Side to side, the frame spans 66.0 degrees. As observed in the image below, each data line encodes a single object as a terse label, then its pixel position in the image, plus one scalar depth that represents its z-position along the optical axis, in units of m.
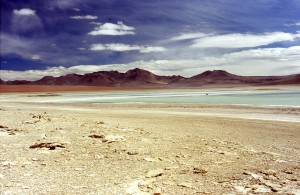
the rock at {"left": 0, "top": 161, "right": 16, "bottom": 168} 4.86
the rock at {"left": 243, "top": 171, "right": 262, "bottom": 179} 4.74
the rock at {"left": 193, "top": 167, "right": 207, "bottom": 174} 4.93
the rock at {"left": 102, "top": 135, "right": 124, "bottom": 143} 6.62
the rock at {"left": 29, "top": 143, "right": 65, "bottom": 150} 5.92
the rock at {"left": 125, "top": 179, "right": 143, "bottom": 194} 4.07
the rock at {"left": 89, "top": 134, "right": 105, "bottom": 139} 7.00
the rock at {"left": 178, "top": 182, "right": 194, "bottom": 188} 4.34
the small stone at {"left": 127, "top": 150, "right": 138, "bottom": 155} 5.80
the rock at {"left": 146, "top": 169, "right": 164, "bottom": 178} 4.75
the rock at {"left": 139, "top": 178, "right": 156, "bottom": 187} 4.34
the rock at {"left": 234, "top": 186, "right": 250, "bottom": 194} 4.18
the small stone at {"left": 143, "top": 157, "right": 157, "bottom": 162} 5.49
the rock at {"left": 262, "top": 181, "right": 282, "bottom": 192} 4.23
